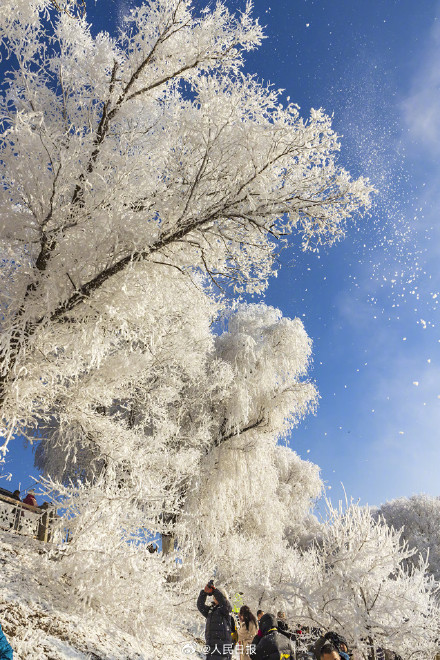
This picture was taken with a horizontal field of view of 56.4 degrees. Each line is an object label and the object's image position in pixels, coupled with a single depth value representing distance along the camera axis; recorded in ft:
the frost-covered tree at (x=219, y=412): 36.63
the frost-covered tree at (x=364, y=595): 18.31
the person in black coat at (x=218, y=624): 17.49
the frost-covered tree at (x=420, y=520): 99.14
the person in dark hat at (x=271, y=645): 15.75
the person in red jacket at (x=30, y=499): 33.57
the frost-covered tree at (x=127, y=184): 14.87
